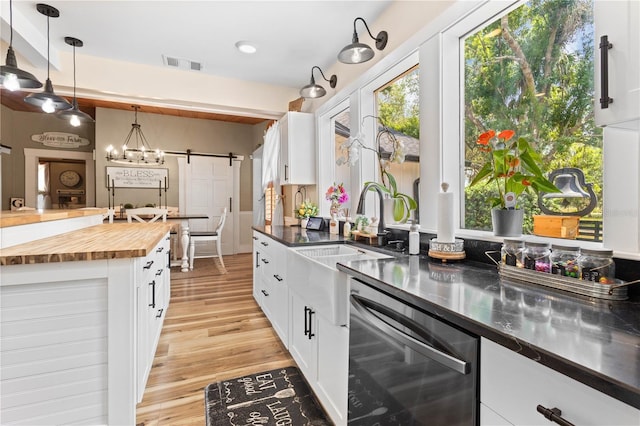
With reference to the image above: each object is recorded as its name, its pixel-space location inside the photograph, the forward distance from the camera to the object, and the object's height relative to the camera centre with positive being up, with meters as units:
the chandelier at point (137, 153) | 5.56 +1.10
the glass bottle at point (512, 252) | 1.17 -0.17
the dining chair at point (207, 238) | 5.21 -0.50
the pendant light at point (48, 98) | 2.39 +0.92
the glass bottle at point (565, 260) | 1.00 -0.17
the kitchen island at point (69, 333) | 1.31 -0.57
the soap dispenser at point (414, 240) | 1.69 -0.17
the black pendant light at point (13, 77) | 1.96 +0.89
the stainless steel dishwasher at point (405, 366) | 0.76 -0.48
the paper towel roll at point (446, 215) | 1.53 -0.03
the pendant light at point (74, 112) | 2.84 +0.96
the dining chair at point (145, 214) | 4.83 -0.07
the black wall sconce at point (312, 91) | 2.64 +1.05
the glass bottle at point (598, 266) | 0.93 -0.17
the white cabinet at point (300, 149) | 3.50 +0.72
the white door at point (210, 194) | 6.57 +0.36
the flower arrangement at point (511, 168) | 1.23 +0.19
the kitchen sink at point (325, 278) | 1.39 -0.35
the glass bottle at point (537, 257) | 1.08 -0.17
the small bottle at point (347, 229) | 2.46 -0.16
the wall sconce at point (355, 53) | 1.95 +1.03
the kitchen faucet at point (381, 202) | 2.06 +0.06
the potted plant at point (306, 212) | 3.34 -0.02
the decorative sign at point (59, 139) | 6.09 +1.44
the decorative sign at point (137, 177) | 6.05 +0.67
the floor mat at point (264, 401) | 1.63 -1.13
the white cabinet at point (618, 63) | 0.76 +0.39
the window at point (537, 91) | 1.22 +0.57
